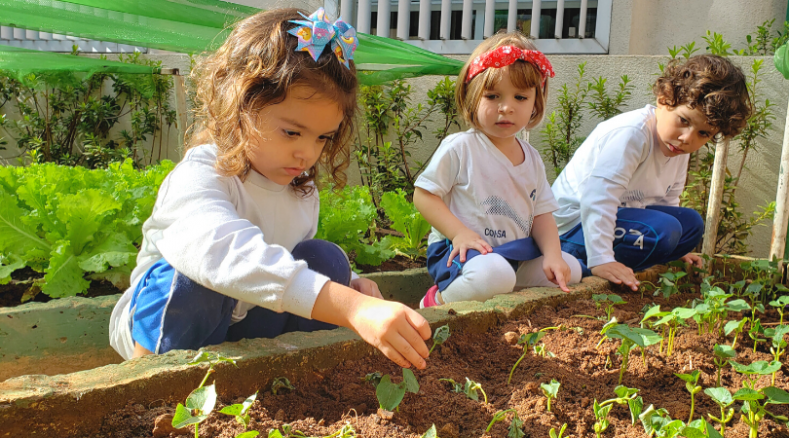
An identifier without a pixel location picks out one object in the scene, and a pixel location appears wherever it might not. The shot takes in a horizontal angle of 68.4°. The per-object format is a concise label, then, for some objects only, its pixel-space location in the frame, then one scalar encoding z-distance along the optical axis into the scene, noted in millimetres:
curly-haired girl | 1136
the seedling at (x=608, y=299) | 1847
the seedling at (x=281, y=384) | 1246
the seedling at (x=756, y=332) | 1646
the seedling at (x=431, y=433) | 988
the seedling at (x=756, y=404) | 1094
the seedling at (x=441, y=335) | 1390
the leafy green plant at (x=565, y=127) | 4383
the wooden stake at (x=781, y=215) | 2646
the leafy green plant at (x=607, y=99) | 4268
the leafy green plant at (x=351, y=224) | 2713
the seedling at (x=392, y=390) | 1093
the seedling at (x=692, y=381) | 1184
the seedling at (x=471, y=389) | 1227
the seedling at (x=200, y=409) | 935
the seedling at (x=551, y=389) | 1186
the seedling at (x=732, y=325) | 1470
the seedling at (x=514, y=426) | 1116
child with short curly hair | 2525
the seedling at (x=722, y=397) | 1103
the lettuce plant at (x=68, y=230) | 2125
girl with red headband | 2246
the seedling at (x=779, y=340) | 1478
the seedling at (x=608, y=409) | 1112
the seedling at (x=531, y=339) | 1438
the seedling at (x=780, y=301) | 1746
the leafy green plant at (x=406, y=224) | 3178
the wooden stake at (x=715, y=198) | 2836
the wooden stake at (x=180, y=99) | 3728
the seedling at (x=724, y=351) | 1296
